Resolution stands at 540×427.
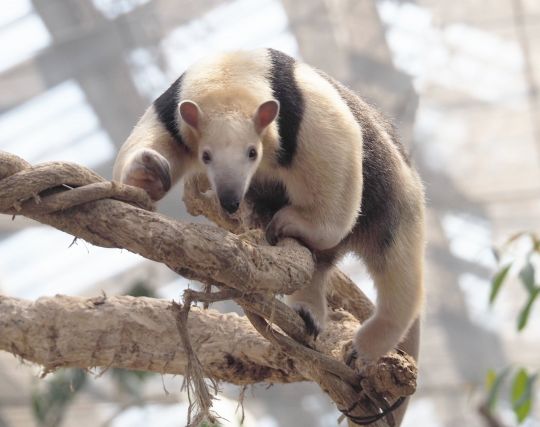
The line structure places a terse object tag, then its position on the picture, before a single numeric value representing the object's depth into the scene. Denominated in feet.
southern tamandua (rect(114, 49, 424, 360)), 21.27
